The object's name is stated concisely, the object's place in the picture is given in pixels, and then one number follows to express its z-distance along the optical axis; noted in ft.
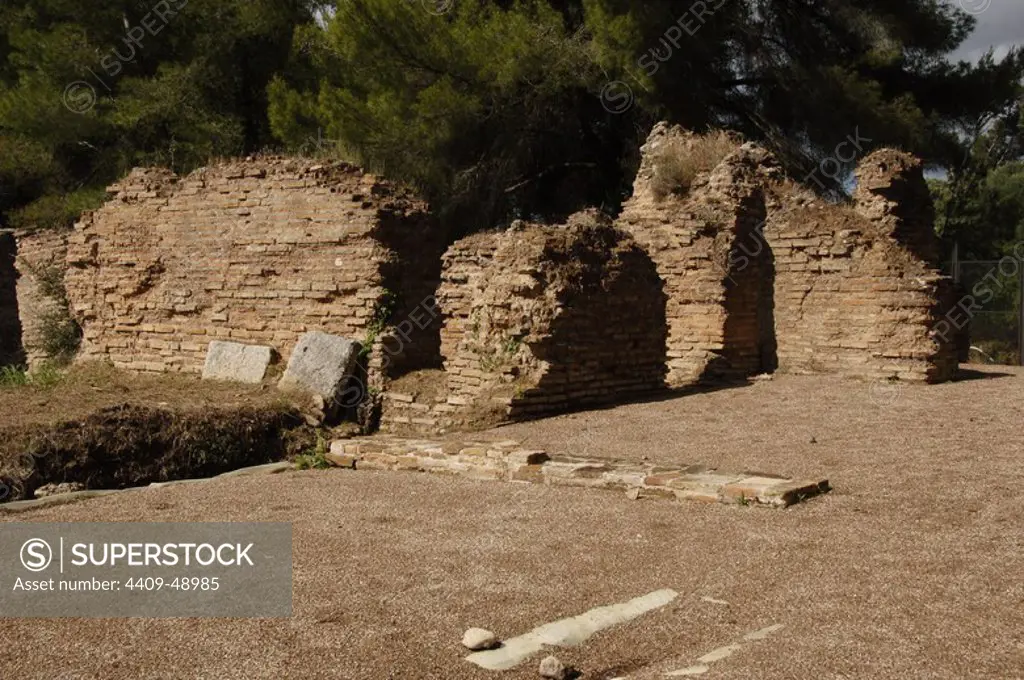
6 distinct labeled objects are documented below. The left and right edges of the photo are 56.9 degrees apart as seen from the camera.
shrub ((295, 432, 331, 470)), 22.49
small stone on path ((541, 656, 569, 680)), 9.52
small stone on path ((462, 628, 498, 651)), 10.19
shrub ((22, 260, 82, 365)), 42.83
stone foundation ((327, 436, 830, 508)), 16.25
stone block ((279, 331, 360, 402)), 29.07
